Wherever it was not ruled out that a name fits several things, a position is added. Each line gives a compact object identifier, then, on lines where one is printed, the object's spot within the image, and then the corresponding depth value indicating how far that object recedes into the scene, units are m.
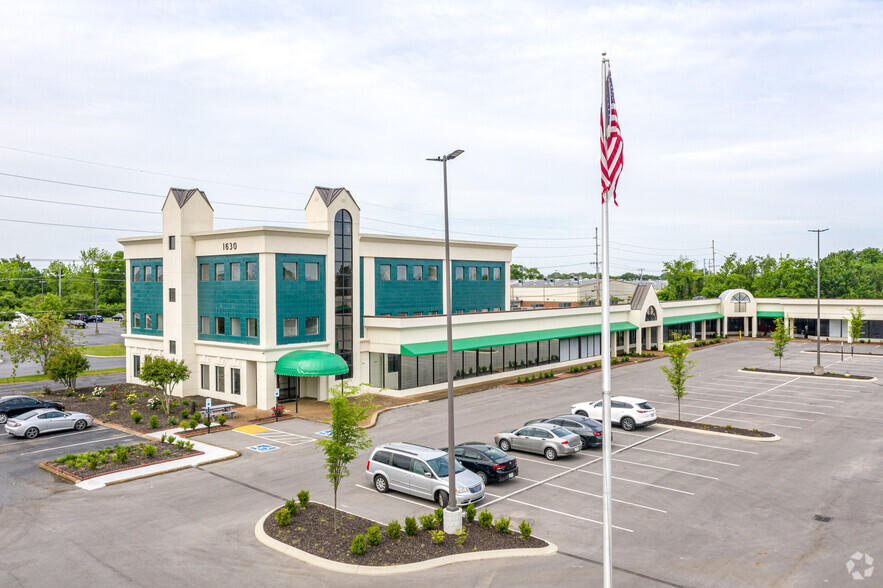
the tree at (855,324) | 65.50
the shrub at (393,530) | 17.12
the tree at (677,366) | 33.62
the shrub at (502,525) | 17.42
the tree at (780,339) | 51.22
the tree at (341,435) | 18.17
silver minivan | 20.25
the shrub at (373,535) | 16.48
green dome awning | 36.09
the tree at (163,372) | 35.62
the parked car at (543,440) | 25.88
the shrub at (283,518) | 18.12
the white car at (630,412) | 31.27
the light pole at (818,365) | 49.78
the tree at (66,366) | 41.53
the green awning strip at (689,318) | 71.79
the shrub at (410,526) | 17.40
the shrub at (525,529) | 16.98
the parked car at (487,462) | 22.48
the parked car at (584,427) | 27.67
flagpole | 11.55
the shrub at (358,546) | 16.14
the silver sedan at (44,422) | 30.59
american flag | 11.95
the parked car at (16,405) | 34.72
